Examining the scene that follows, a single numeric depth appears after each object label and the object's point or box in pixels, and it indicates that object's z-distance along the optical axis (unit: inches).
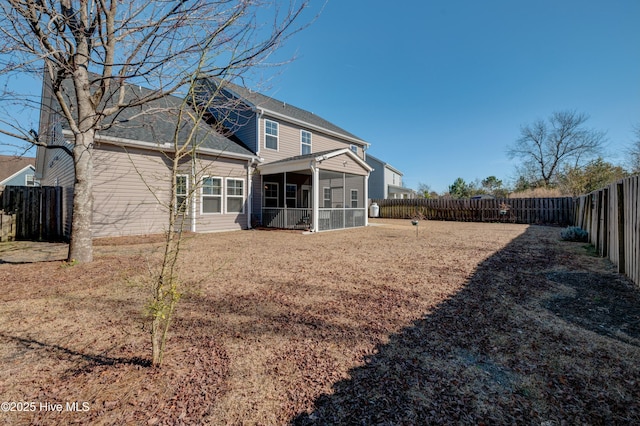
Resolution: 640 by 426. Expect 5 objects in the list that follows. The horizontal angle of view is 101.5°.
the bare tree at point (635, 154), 694.5
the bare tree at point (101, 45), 166.4
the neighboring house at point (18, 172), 1147.7
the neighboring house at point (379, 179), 1249.4
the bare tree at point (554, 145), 1168.2
